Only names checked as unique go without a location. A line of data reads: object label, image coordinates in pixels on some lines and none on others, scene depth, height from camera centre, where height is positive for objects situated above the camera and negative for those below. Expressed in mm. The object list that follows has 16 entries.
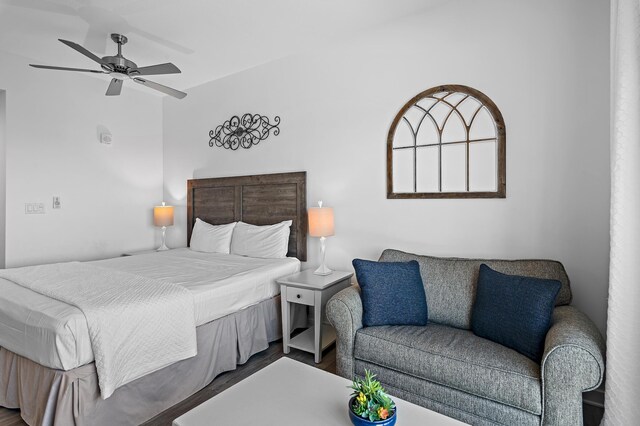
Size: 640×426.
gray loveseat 1467 -745
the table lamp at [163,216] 4242 -95
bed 1684 -731
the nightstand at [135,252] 4180 -551
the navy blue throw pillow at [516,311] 1688 -544
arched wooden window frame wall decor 2406 +582
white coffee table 1264 -791
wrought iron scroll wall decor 3662 +882
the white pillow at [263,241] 3303 -324
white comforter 1738 -612
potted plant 1147 -693
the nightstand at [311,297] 2590 -702
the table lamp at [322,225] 2904 -138
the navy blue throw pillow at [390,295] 2115 -545
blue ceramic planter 1132 -720
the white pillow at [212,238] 3627 -324
